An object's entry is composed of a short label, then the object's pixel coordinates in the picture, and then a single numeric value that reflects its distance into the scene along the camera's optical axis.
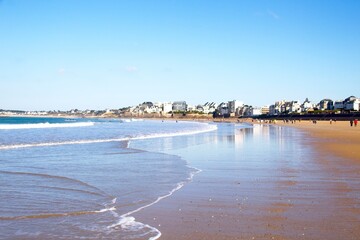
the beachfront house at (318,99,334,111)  187.88
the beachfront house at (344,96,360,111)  155.30
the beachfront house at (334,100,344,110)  173.07
